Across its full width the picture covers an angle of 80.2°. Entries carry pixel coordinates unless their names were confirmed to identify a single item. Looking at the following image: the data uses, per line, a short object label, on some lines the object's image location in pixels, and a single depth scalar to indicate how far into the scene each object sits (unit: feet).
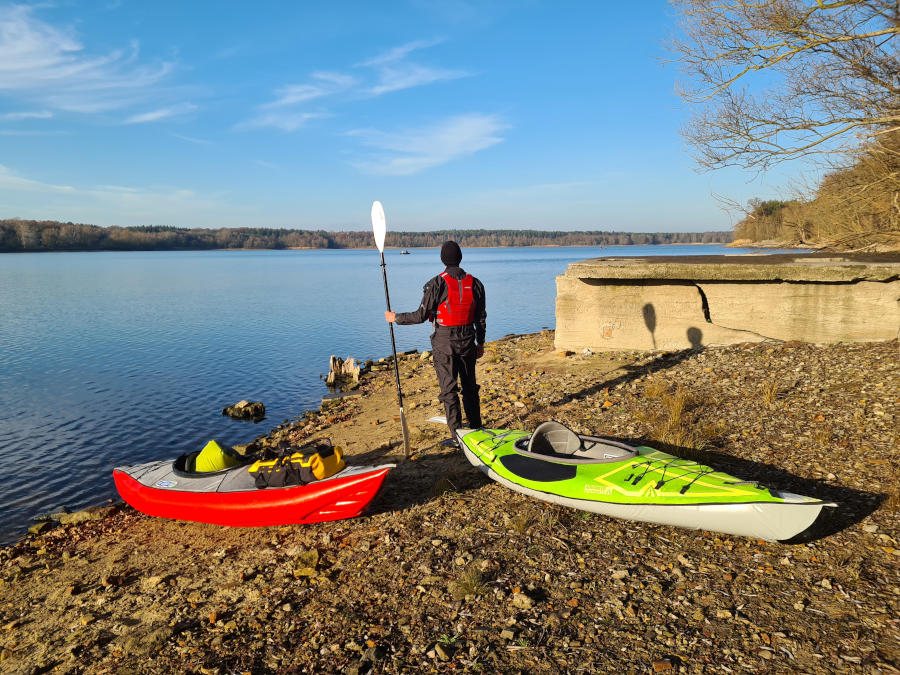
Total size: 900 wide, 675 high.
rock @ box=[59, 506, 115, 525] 23.09
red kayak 16.66
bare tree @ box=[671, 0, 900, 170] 28.71
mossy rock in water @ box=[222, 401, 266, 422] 39.47
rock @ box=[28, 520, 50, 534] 22.68
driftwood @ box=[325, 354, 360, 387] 47.91
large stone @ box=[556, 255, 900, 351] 29.53
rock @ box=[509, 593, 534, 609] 12.33
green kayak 13.50
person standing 20.76
